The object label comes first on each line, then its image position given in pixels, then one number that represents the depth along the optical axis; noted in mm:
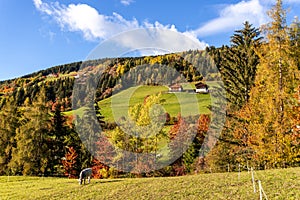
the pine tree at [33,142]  41781
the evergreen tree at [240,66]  38469
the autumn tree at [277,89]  23266
